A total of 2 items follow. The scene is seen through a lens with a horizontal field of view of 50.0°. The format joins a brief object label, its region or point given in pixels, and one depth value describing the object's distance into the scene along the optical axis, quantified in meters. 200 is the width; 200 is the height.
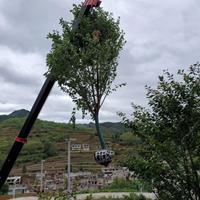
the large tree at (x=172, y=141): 2.72
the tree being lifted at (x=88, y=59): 5.29
